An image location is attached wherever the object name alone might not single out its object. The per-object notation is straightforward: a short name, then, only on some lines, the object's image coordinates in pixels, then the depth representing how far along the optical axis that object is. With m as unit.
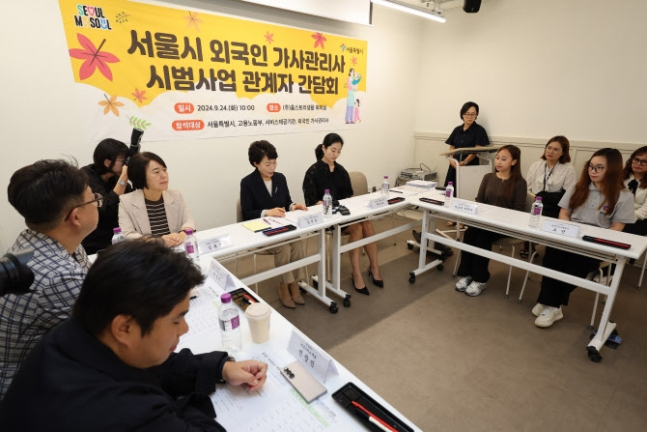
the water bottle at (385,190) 3.03
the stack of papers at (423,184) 3.53
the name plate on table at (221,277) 1.49
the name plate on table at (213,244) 1.92
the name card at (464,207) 2.63
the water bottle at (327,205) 2.48
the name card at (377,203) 2.70
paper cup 1.12
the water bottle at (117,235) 1.76
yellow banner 2.55
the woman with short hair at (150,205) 1.98
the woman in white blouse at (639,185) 2.84
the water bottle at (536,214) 2.30
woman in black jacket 2.54
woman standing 4.19
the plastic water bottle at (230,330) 1.09
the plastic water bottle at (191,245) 1.74
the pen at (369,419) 0.83
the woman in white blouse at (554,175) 3.15
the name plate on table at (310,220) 2.27
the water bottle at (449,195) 2.83
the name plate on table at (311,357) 0.99
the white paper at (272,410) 0.85
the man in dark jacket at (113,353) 0.53
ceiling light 3.42
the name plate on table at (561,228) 2.08
